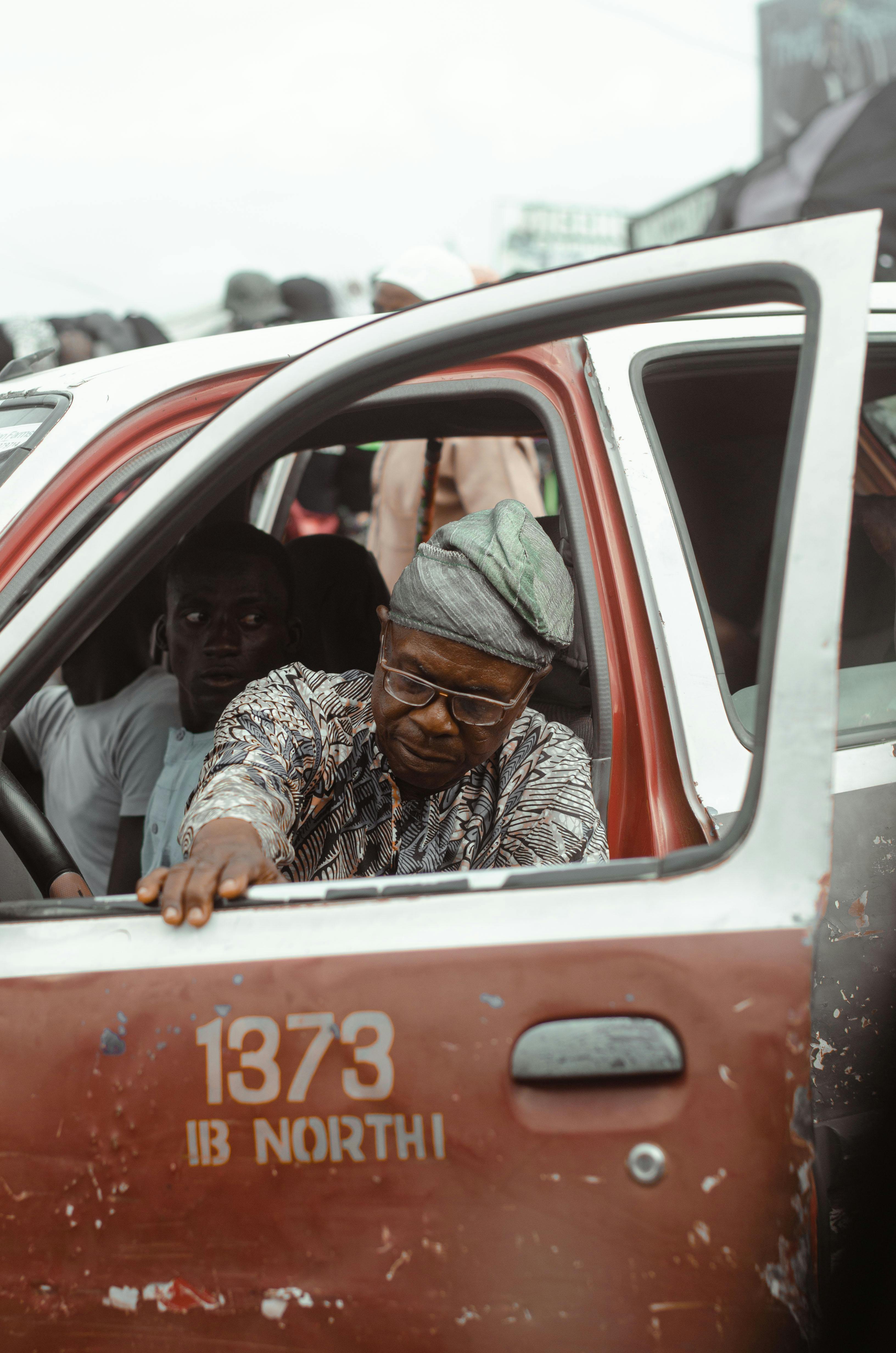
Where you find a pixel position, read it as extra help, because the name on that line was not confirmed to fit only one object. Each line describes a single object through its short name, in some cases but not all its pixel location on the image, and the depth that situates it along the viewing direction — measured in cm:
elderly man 157
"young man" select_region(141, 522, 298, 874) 228
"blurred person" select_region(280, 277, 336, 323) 661
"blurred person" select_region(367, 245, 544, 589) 302
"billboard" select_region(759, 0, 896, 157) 1151
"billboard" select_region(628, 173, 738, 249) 1068
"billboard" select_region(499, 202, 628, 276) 1244
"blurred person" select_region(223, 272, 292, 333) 612
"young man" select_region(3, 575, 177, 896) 235
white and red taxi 101
